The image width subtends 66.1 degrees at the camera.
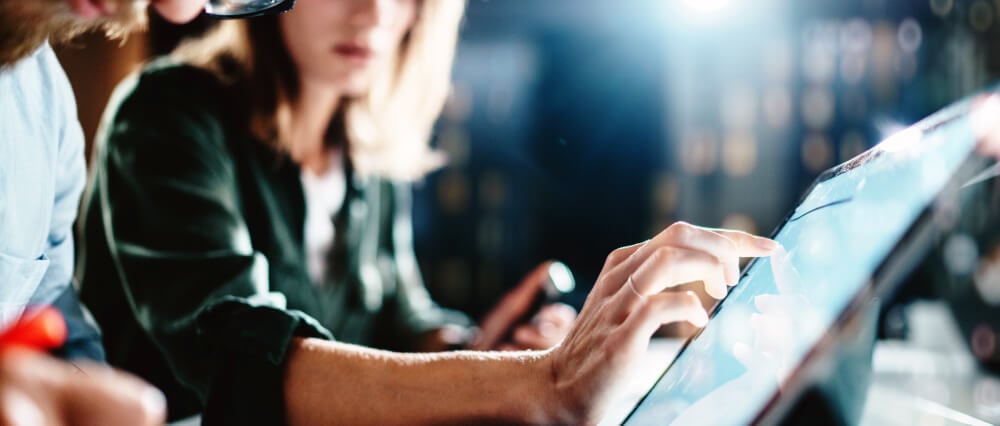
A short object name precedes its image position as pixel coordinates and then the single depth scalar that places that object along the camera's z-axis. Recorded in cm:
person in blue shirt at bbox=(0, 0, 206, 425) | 28
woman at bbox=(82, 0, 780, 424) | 60
